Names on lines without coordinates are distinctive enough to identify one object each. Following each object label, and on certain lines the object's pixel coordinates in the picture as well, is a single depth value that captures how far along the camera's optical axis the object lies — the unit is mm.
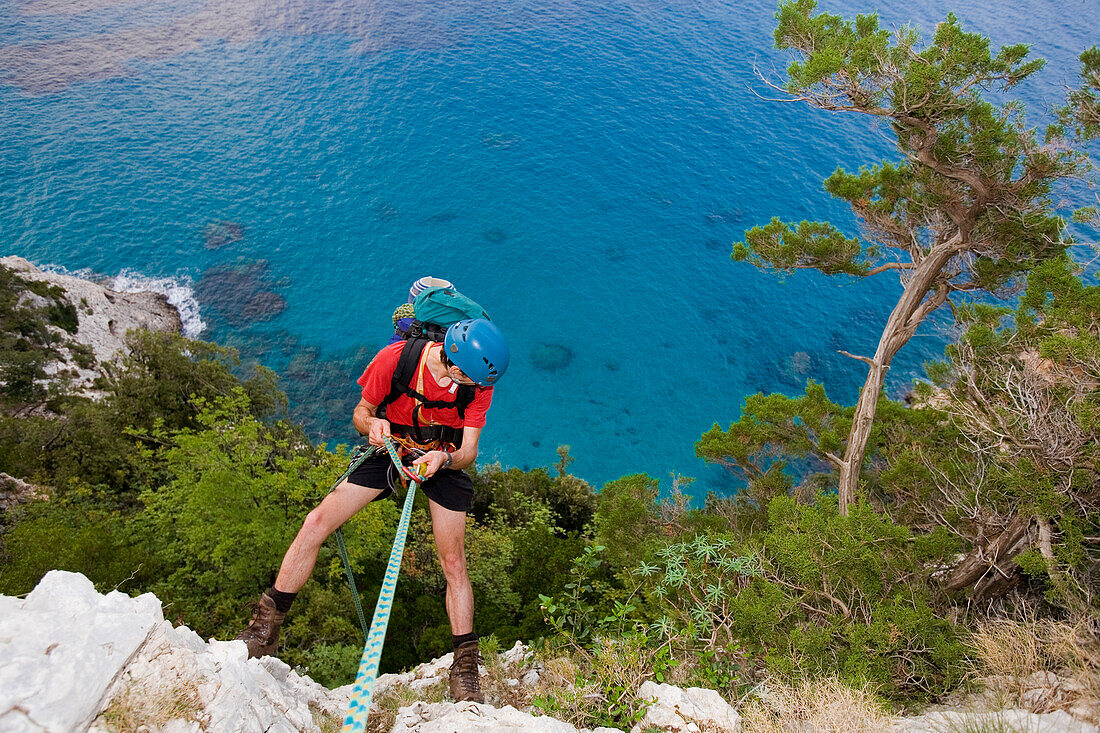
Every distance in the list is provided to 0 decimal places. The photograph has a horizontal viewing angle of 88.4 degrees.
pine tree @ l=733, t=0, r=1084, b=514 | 8758
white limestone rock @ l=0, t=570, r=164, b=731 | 2455
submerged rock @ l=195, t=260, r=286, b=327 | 25266
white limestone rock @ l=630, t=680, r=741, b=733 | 3588
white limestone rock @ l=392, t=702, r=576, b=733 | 3619
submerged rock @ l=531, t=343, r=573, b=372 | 25562
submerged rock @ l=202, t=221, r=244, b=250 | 27844
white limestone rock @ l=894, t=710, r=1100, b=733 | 3119
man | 4508
